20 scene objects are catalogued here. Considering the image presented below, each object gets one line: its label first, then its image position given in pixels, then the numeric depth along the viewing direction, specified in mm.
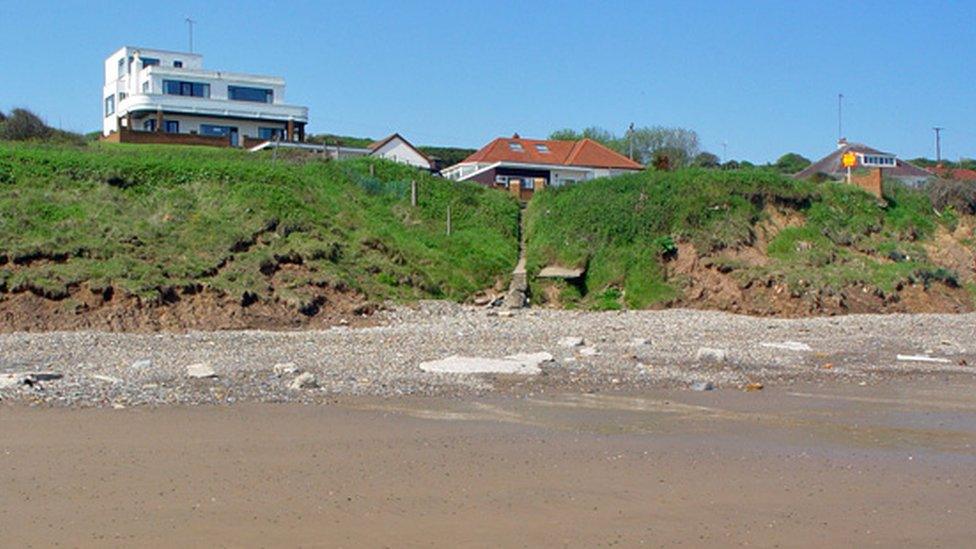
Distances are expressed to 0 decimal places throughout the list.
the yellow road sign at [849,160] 44562
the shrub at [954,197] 39875
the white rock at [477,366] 18438
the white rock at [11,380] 15532
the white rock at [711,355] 20502
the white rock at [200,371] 17125
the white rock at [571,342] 22162
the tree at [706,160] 72312
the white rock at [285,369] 17672
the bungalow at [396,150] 66312
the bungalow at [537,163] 64250
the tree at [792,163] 90375
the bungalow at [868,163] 68375
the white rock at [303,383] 16344
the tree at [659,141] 90438
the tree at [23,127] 50000
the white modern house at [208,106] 67688
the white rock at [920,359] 21922
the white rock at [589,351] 20791
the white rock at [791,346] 22906
